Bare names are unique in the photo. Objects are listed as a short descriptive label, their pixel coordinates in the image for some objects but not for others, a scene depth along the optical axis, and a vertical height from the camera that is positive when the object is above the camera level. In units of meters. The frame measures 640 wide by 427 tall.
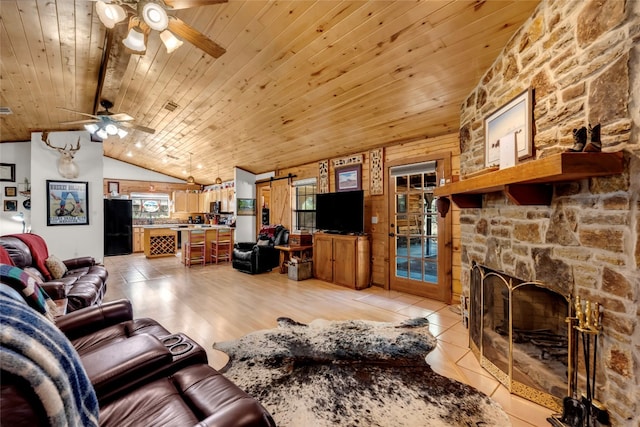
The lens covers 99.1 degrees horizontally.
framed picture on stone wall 1.92 +0.68
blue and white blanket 0.50 -0.29
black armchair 5.68 -0.81
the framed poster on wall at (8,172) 5.04 +0.83
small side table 5.42 -0.81
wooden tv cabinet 4.55 -0.81
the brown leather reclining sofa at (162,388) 0.94 -0.75
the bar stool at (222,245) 6.81 -0.79
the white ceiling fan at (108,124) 3.78 +1.33
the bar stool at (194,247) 6.45 -0.79
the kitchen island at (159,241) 7.60 -0.76
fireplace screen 1.92 -1.03
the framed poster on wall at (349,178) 4.96 +0.67
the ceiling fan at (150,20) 1.75 +1.31
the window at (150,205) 9.24 +0.34
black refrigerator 8.02 -0.36
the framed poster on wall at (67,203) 4.87 +0.24
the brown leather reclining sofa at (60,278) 2.51 -0.69
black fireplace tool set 1.43 -0.90
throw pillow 3.24 -0.61
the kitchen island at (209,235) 6.76 -0.50
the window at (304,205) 6.04 +0.20
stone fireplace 1.29 +0.04
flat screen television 4.61 +0.02
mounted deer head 4.93 +0.95
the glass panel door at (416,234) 4.02 -0.33
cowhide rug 1.71 -1.27
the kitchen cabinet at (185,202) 9.69 +0.46
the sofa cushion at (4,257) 2.29 -0.35
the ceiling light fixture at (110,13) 1.70 +1.29
